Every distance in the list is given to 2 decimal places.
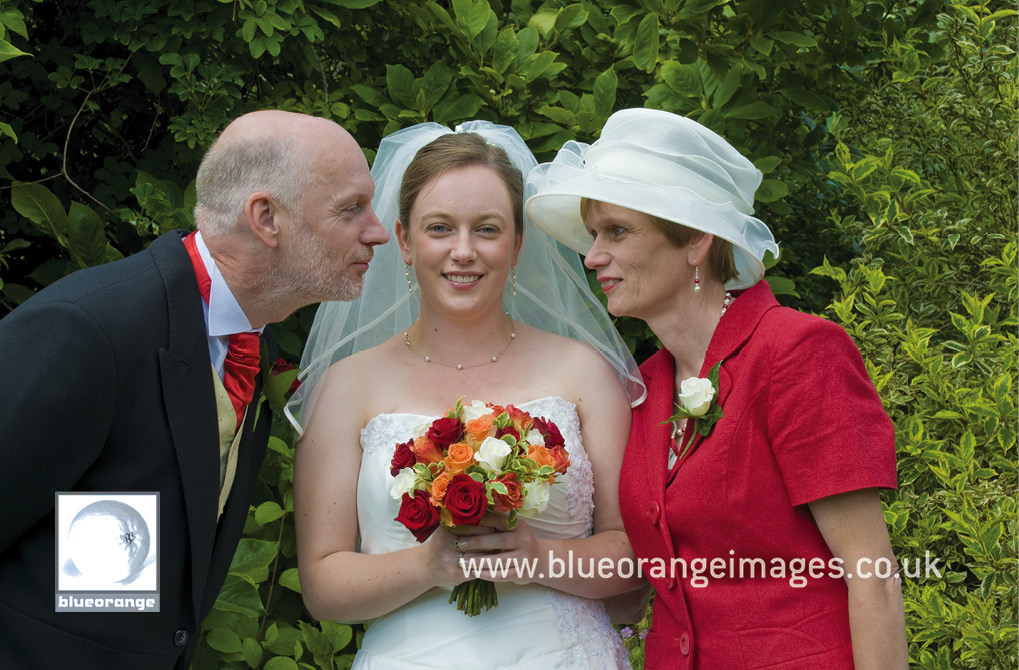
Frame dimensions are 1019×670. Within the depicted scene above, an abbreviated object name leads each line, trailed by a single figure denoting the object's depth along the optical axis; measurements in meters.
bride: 2.96
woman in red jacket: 2.53
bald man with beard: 2.15
